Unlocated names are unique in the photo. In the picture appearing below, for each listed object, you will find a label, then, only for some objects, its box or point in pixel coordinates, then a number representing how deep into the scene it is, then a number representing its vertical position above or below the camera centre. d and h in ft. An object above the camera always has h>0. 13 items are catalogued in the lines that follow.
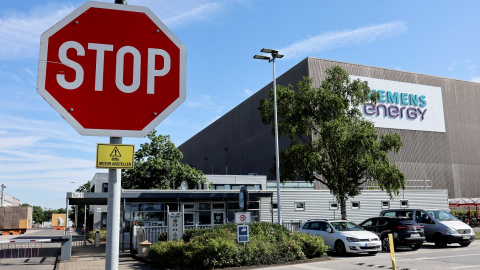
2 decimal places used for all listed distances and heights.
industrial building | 151.33 +28.94
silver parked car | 67.87 -4.81
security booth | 92.02 -0.68
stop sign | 7.22 +2.36
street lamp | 81.60 +27.93
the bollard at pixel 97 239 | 92.50 -7.94
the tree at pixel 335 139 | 83.15 +12.13
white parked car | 57.42 -5.29
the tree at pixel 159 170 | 127.44 +9.81
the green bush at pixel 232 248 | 46.88 -5.64
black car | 62.64 -5.06
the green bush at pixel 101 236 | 113.33 -9.50
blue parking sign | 48.97 -3.90
